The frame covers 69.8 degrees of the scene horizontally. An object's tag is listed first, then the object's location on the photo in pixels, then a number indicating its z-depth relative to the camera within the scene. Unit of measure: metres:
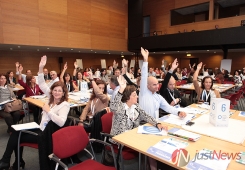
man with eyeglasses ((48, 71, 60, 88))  4.91
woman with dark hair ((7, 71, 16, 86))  6.43
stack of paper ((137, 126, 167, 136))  1.89
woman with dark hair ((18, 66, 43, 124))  4.55
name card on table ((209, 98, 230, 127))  1.96
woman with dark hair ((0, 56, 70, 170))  2.22
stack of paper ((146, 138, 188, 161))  1.45
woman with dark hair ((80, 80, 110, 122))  3.07
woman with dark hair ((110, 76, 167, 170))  2.15
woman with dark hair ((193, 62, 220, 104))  3.57
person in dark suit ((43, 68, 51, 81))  8.48
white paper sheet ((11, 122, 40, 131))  2.35
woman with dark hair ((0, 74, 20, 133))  3.53
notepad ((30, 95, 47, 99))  4.13
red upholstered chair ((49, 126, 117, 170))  1.76
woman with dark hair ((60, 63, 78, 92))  5.25
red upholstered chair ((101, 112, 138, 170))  2.05
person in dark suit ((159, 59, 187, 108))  3.19
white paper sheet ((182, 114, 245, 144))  1.77
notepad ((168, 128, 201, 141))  1.75
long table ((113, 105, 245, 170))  1.53
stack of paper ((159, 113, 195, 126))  2.25
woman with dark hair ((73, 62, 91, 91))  4.74
